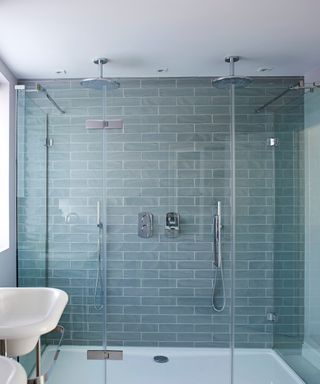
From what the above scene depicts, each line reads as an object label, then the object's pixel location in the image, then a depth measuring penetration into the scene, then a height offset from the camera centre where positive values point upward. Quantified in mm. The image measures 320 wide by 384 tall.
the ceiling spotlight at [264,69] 2574 +1024
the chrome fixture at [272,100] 2593 +774
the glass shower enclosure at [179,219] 2592 -270
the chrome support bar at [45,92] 2320 +766
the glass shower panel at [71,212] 2553 -196
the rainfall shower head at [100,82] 2367 +849
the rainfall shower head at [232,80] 2361 +868
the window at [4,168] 2398 +164
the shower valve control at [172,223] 2691 -305
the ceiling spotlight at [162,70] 2580 +1017
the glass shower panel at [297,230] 2545 -354
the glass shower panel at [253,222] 2658 -294
